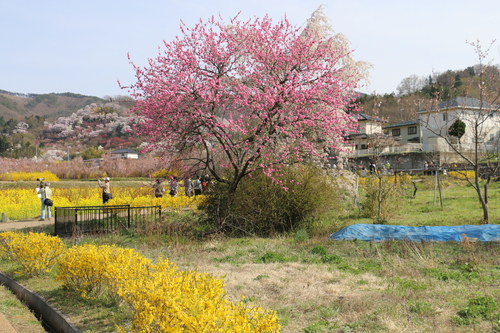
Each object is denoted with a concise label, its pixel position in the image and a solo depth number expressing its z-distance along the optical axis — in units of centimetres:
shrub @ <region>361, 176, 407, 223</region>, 1280
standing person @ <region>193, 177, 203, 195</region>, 2108
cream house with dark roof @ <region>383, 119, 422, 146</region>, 5622
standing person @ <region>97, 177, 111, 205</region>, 1703
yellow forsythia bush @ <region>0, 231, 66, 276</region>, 724
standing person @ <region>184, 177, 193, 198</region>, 1858
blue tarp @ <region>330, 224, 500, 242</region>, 891
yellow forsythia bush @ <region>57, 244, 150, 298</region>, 533
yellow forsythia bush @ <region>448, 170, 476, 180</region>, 2534
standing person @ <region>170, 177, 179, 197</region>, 1944
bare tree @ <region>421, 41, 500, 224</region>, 1111
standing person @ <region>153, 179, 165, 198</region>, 1830
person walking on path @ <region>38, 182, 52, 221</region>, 1581
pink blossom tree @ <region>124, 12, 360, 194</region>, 1087
